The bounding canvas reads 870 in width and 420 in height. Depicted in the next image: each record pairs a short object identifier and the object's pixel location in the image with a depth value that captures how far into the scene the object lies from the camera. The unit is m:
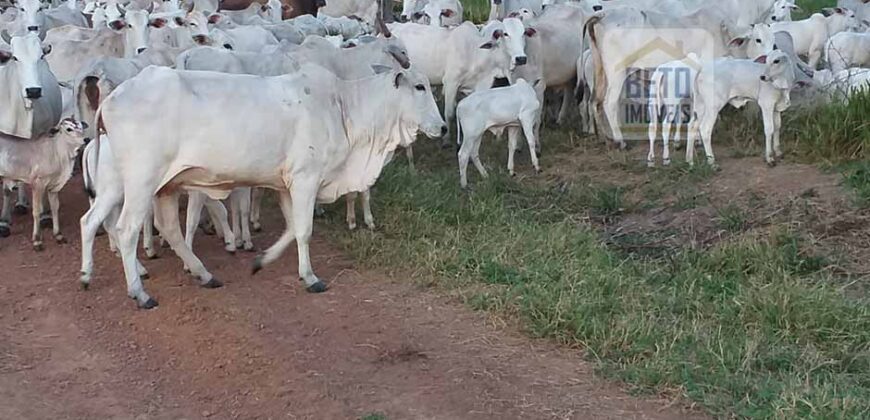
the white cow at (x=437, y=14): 12.80
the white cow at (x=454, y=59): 11.25
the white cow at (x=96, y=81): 8.29
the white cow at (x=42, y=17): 12.02
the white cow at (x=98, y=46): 10.22
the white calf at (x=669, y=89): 9.98
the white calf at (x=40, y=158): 8.07
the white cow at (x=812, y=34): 13.04
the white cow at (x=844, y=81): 10.04
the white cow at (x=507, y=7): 14.48
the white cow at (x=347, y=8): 17.00
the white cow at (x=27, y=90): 8.84
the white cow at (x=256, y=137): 6.64
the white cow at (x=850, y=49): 11.79
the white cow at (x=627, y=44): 10.89
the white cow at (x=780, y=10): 14.01
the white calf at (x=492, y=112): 9.76
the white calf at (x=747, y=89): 9.39
